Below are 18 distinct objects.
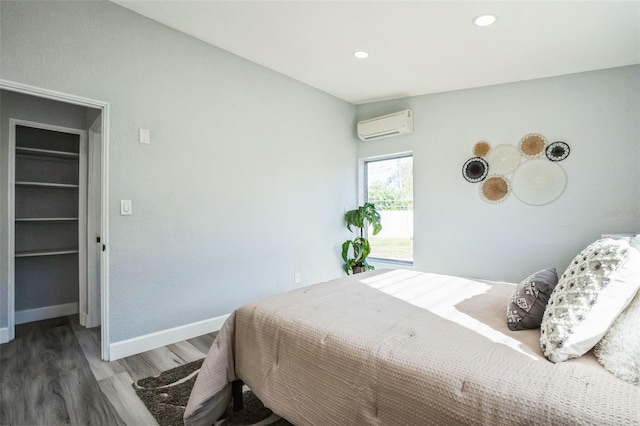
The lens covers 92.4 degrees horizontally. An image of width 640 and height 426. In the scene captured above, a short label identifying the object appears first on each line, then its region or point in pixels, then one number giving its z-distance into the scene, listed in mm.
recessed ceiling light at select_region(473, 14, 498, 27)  2330
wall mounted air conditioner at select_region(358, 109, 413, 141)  3941
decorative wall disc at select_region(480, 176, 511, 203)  3459
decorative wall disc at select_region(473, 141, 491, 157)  3568
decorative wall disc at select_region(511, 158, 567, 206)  3178
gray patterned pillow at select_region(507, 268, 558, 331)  1325
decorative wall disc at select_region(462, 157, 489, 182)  3589
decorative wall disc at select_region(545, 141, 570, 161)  3145
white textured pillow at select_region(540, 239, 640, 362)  1037
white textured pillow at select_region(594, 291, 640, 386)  906
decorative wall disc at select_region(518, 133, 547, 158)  3260
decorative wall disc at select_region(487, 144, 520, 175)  3402
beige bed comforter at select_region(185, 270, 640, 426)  876
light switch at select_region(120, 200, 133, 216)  2391
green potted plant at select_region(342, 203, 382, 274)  4266
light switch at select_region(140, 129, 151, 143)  2496
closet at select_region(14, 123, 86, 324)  3230
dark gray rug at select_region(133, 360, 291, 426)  1657
